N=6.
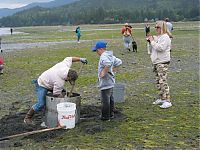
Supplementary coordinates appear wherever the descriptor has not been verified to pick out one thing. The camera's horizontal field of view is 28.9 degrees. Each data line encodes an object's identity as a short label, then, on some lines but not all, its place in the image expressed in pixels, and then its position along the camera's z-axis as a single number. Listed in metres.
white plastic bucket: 7.71
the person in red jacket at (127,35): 24.20
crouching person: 7.96
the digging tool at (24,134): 7.29
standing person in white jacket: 9.38
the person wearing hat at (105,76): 8.21
